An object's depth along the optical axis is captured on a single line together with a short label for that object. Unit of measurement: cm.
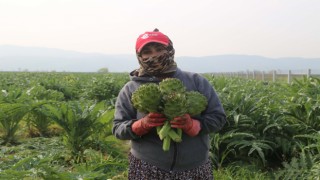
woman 249
